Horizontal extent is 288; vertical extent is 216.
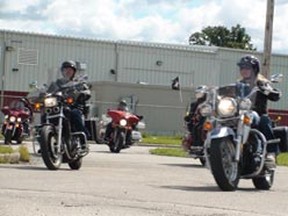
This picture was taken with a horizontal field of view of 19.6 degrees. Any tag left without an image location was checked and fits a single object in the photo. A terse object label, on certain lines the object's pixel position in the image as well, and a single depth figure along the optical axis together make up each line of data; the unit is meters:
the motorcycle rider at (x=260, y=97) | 11.66
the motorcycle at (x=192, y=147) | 16.52
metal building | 41.16
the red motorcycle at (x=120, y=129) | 23.28
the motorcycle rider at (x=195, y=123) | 16.83
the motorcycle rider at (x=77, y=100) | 13.91
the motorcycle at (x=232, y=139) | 10.80
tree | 104.75
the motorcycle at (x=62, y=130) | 13.43
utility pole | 29.36
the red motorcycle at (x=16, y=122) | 24.05
